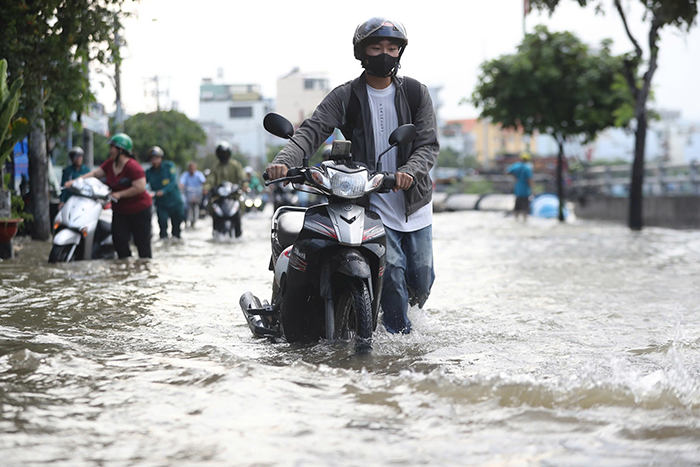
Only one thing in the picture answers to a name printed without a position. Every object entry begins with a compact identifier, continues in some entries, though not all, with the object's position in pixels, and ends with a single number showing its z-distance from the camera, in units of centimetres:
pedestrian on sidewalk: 2327
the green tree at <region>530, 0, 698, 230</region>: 1734
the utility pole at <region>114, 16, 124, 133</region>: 2636
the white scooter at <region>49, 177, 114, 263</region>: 989
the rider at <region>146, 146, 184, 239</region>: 1542
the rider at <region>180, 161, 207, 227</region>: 2362
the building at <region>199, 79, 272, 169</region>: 12319
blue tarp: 2811
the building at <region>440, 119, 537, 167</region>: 14700
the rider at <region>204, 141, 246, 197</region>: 1588
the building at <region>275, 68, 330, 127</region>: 11488
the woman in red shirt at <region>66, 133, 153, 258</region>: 1001
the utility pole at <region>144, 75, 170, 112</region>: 5741
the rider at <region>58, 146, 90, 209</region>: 1464
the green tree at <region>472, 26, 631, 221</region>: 2247
